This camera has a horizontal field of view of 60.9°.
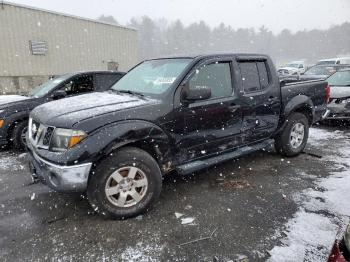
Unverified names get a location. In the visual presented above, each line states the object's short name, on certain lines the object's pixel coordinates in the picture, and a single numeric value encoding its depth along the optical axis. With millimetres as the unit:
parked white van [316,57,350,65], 20923
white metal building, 15719
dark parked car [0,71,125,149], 5852
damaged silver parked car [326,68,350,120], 7613
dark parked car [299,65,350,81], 13906
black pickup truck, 3133
